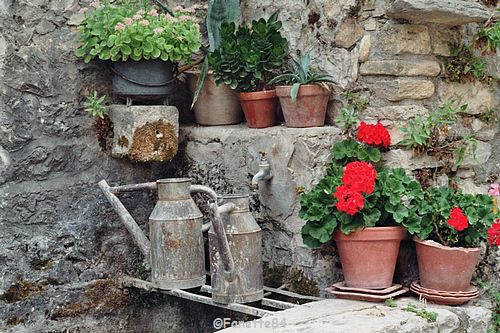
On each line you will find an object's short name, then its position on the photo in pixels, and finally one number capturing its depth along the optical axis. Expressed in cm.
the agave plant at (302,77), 296
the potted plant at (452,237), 261
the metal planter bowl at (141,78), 319
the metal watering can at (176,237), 293
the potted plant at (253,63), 307
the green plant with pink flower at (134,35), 305
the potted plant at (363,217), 260
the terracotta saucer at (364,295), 266
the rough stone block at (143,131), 321
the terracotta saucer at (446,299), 263
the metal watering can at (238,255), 281
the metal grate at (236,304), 275
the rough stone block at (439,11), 271
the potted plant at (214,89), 333
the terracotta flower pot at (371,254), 266
